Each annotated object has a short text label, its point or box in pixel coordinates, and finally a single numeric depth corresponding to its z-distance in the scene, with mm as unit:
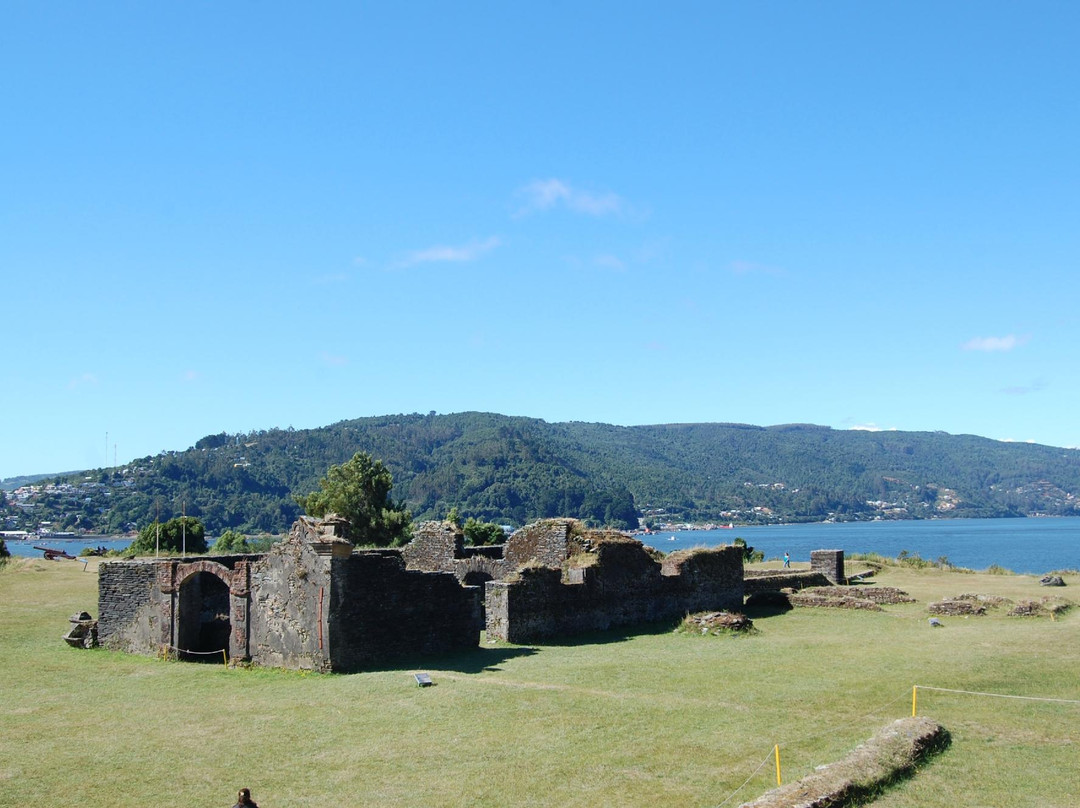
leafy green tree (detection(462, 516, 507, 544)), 53188
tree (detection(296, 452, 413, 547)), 51156
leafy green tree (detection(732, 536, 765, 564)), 52478
